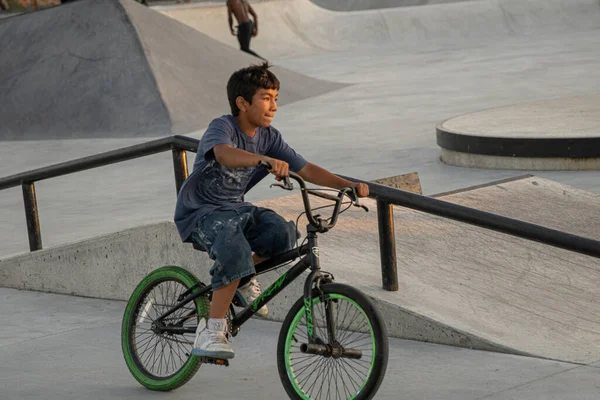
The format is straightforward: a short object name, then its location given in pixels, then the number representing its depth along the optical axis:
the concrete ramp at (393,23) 31.47
